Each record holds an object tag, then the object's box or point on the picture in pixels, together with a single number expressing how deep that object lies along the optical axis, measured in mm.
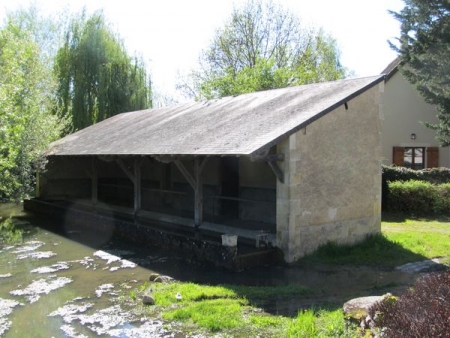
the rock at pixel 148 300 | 6371
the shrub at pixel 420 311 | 3193
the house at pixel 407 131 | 19594
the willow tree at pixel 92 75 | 22141
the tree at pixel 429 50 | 12578
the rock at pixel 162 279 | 7566
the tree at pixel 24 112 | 10180
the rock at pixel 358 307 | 4926
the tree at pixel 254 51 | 27391
